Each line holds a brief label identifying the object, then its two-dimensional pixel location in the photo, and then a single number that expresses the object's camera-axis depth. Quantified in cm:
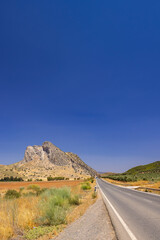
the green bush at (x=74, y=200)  1314
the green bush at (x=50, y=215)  725
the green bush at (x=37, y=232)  576
